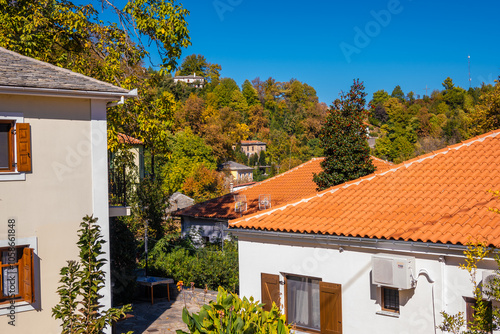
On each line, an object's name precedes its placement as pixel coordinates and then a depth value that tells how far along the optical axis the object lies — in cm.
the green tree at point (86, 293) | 800
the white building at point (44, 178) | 872
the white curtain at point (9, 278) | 868
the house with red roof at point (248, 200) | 2164
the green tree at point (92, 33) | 1354
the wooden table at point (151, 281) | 1526
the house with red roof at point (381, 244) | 834
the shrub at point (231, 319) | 582
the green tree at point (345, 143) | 1527
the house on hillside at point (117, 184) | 1461
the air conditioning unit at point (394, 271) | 836
